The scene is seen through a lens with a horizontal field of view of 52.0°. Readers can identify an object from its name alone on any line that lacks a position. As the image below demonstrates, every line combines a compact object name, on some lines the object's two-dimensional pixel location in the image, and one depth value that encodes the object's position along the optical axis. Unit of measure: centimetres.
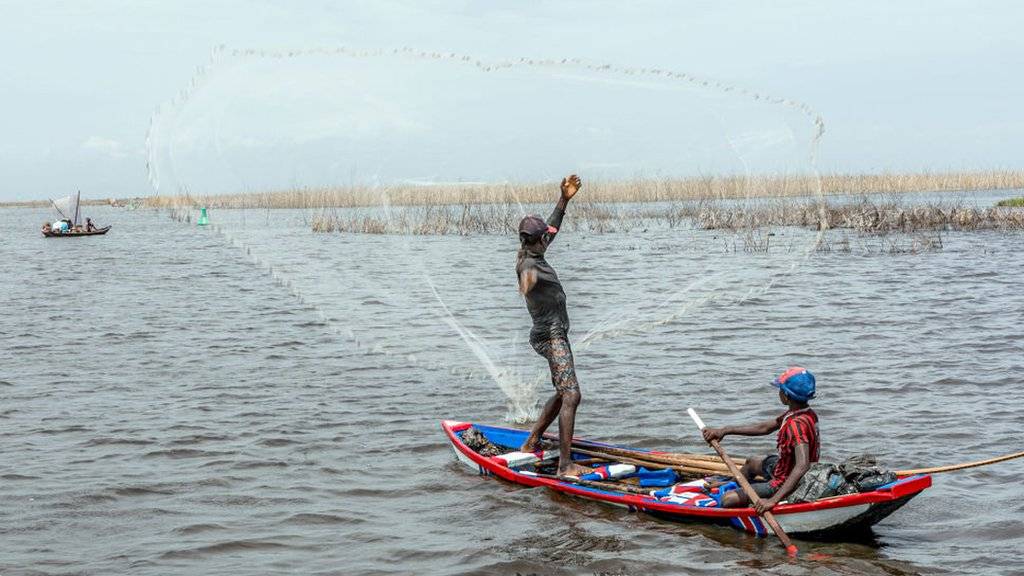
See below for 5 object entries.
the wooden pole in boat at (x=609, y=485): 761
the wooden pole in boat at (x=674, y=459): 771
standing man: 793
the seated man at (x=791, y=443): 664
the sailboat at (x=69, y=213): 4612
